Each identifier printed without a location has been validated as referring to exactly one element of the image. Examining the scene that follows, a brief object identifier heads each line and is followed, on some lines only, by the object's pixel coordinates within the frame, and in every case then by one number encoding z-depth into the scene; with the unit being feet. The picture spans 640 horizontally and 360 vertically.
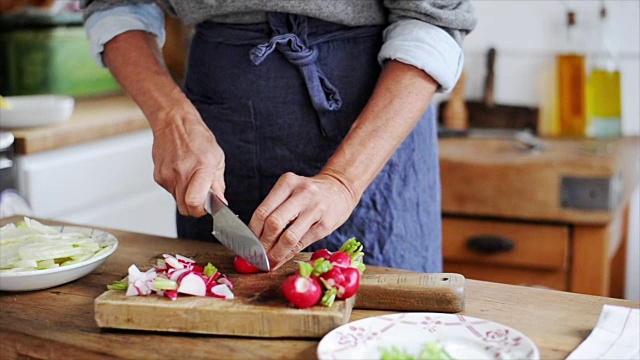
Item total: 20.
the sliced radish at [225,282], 3.42
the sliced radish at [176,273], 3.35
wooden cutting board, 3.15
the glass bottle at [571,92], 8.52
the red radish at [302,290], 3.17
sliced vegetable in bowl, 3.69
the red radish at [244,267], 3.60
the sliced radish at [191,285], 3.32
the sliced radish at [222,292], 3.32
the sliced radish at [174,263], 3.44
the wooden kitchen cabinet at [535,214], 7.13
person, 4.00
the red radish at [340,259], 3.33
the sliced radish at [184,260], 3.54
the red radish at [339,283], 3.20
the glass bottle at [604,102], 8.36
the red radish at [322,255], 3.50
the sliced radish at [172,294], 3.29
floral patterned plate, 2.89
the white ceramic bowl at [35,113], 7.48
